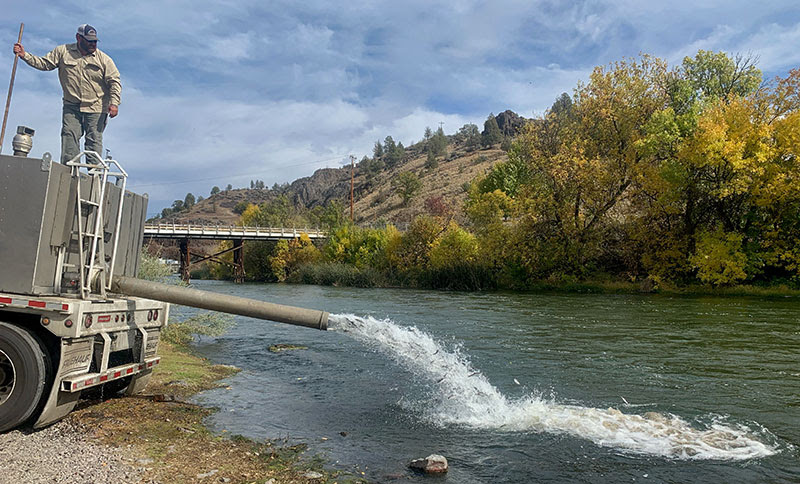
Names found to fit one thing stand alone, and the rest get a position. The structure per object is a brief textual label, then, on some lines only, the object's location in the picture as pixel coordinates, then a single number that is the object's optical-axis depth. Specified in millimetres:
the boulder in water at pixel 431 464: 5988
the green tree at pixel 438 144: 142250
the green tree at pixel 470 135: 139850
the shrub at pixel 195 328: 14453
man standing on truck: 8023
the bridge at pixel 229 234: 70188
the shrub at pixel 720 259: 31578
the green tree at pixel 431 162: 123125
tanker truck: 6062
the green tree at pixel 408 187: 99375
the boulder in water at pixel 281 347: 14500
